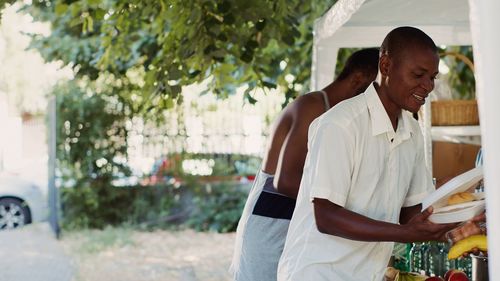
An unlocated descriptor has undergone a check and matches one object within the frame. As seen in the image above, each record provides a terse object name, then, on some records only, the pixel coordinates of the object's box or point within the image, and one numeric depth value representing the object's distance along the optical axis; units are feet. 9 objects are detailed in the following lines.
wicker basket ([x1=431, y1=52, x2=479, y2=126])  18.67
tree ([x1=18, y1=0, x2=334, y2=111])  21.62
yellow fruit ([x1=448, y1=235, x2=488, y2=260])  8.03
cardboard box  20.06
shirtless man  11.98
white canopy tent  6.31
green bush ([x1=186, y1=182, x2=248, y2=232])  45.21
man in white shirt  8.65
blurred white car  45.27
